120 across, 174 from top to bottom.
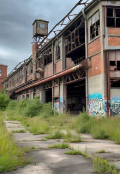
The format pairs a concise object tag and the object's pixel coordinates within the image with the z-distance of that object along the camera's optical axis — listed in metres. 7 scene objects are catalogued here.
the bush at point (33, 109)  25.47
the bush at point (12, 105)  38.29
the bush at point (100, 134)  10.95
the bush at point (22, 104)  32.11
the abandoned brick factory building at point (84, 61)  17.48
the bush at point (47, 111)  22.79
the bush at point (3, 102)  45.22
